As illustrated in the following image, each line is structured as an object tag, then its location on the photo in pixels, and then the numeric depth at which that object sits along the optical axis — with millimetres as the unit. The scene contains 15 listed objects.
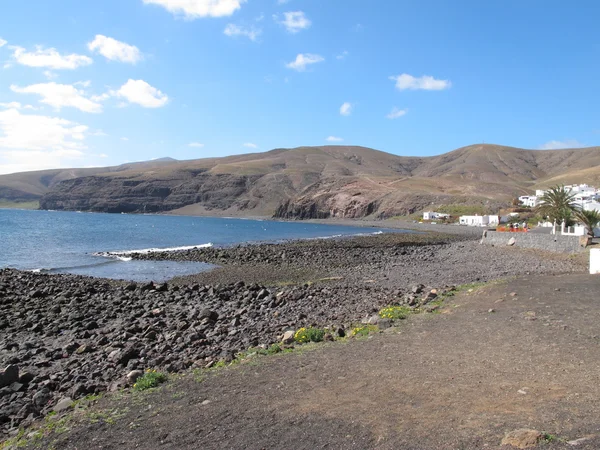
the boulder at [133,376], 8995
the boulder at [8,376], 9695
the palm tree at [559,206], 43031
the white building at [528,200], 109744
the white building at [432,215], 111512
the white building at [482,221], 91344
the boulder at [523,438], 5152
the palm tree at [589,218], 36781
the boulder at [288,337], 11078
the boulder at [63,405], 8031
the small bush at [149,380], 8445
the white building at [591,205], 66525
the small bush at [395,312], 12902
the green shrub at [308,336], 11114
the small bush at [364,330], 11320
